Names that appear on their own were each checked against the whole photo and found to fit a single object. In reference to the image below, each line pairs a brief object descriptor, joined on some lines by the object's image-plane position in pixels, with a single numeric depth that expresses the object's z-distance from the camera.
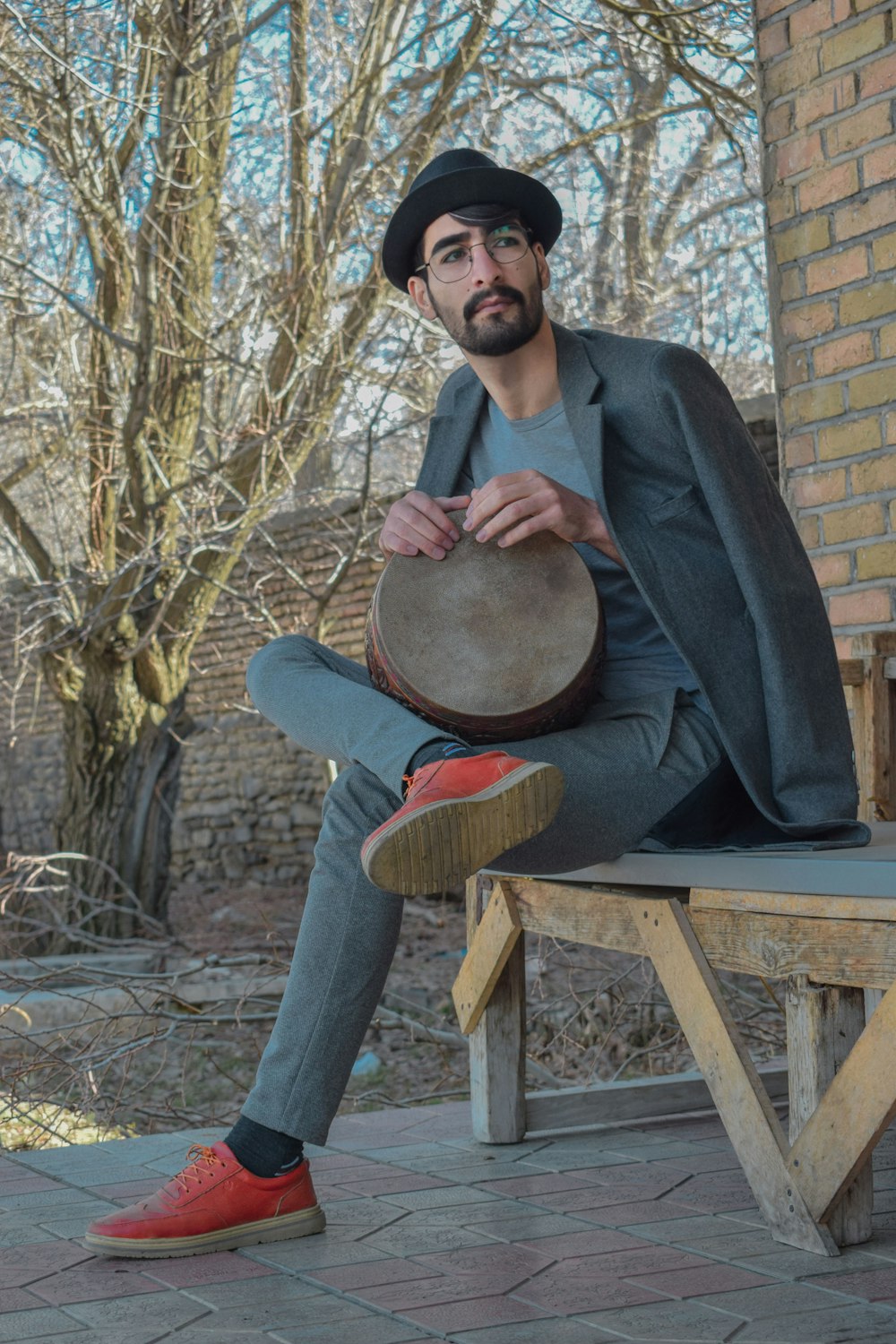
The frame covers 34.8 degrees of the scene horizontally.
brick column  3.41
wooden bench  1.96
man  2.12
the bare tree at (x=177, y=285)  6.97
